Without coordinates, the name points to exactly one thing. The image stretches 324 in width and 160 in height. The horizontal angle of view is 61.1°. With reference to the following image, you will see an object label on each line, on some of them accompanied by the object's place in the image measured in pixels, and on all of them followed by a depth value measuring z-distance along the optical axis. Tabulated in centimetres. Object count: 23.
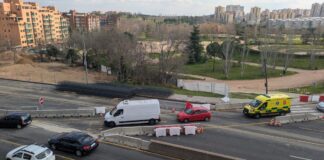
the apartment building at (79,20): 15684
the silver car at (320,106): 2806
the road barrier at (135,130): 2092
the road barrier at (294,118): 2346
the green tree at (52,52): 7006
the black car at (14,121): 2247
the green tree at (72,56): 6550
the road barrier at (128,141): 1822
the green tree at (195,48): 7891
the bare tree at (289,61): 5921
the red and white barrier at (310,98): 3231
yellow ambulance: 2528
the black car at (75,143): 1736
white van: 2292
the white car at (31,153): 1569
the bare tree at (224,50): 5789
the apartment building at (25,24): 9629
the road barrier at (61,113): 2566
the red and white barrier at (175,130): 2084
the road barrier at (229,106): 2819
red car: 2405
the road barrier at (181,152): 1534
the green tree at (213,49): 8000
